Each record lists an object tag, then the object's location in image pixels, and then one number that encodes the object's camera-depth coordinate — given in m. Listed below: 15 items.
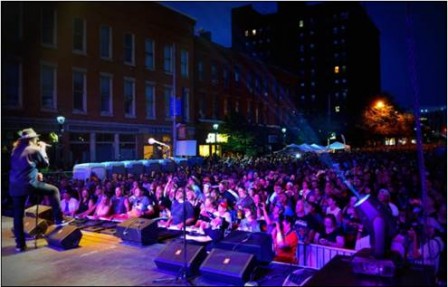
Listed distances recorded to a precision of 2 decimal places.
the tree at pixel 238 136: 27.91
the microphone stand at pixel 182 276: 5.23
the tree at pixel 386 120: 44.81
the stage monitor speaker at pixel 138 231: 6.91
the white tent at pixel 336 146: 25.35
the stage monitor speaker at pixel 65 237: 6.58
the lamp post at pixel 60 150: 16.50
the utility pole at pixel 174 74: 25.37
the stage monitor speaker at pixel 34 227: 7.24
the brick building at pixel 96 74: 18.88
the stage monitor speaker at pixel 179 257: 5.41
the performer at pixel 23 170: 6.11
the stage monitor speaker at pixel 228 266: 4.95
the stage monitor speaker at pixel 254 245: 5.63
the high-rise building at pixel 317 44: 81.88
